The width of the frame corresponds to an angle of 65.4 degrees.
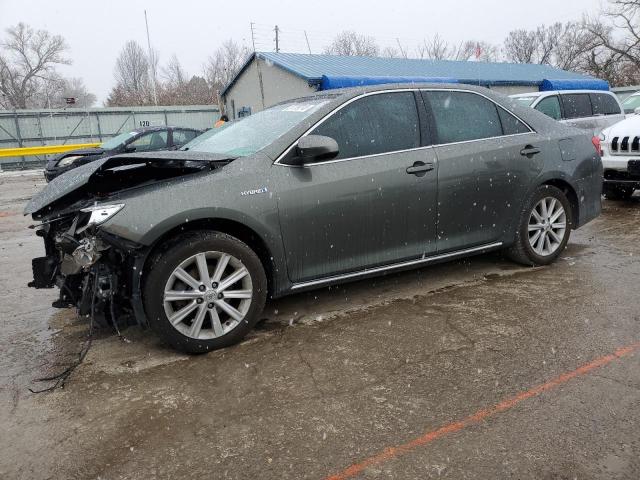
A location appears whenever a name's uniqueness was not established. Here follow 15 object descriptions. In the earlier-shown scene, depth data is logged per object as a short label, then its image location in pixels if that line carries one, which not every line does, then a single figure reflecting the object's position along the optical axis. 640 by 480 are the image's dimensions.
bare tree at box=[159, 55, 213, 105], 43.01
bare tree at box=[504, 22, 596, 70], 61.97
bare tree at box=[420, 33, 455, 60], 55.71
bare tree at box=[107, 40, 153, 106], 65.44
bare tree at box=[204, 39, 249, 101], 51.84
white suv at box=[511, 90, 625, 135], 9.59
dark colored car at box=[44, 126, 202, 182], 12.05
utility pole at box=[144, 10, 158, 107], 38.94
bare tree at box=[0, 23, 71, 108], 53.50
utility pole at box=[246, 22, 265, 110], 22.74
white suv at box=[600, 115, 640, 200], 6.70
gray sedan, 2.96
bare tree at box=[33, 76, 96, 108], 58.31
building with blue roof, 18.59
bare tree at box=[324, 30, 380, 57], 53.81
